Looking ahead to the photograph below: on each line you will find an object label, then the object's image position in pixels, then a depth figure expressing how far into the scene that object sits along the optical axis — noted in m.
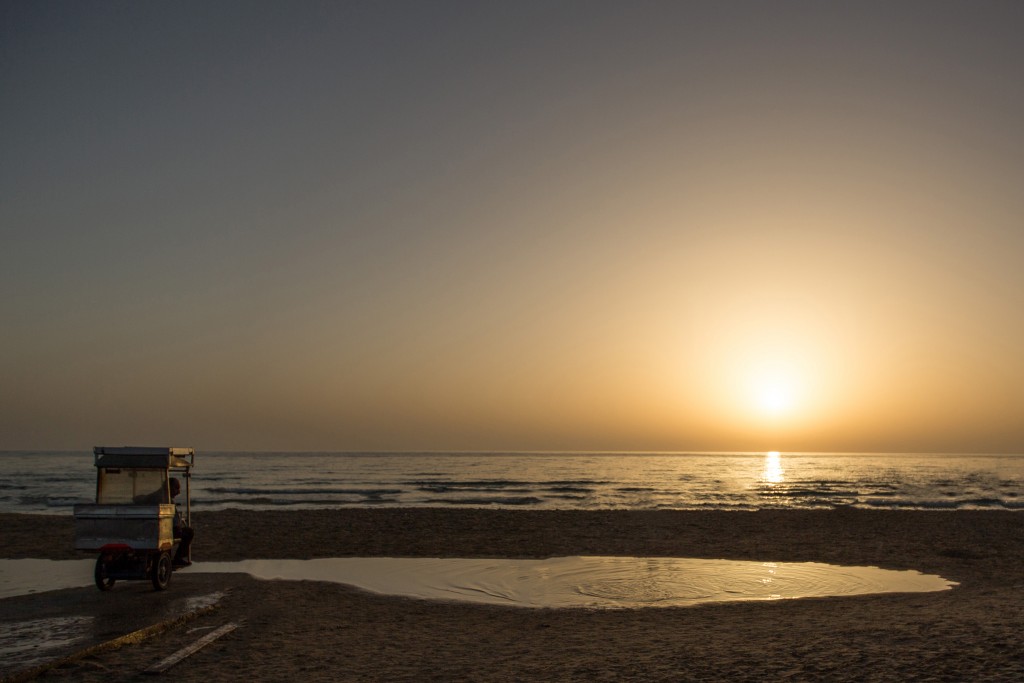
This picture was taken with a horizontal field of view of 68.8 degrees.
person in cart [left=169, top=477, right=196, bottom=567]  15.62
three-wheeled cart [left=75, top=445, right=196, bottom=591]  14.23
